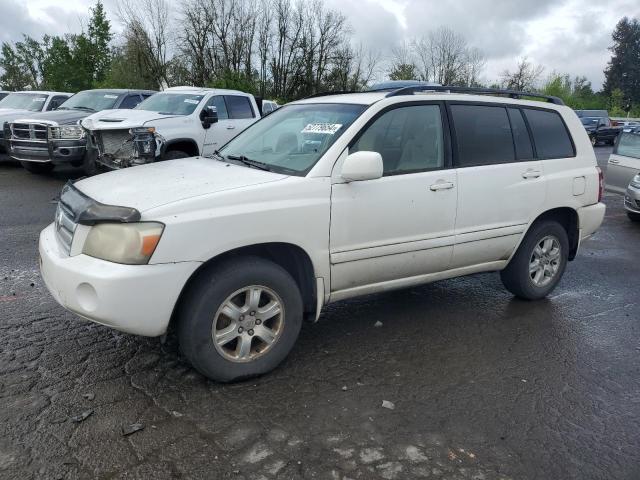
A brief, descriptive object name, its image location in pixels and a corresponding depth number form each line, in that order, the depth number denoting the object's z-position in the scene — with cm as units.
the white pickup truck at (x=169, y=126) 947
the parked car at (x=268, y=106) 1945
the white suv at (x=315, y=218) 308
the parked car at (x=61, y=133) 1061
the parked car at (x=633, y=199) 942
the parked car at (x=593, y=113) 3484
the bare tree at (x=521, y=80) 4966
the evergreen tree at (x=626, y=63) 7394
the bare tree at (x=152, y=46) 3788
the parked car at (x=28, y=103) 1298
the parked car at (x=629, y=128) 1056
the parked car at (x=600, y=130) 3197
